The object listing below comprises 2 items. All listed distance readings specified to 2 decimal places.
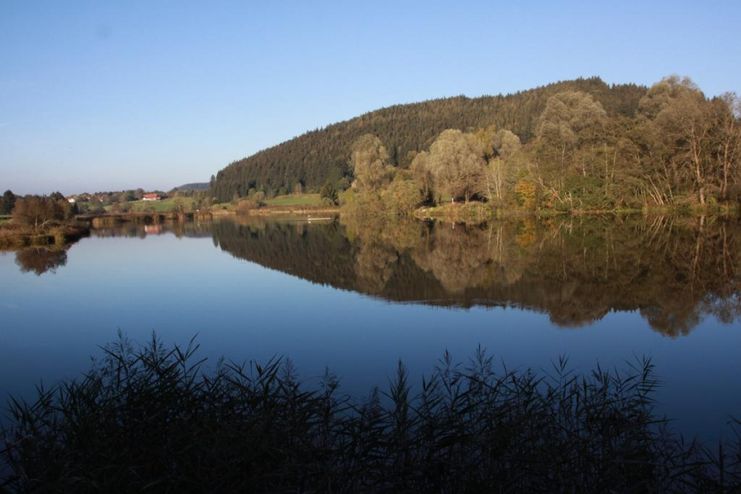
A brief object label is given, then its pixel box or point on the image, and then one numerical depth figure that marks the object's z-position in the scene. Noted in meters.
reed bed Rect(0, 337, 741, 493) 4.79
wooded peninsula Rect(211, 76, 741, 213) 42.28
